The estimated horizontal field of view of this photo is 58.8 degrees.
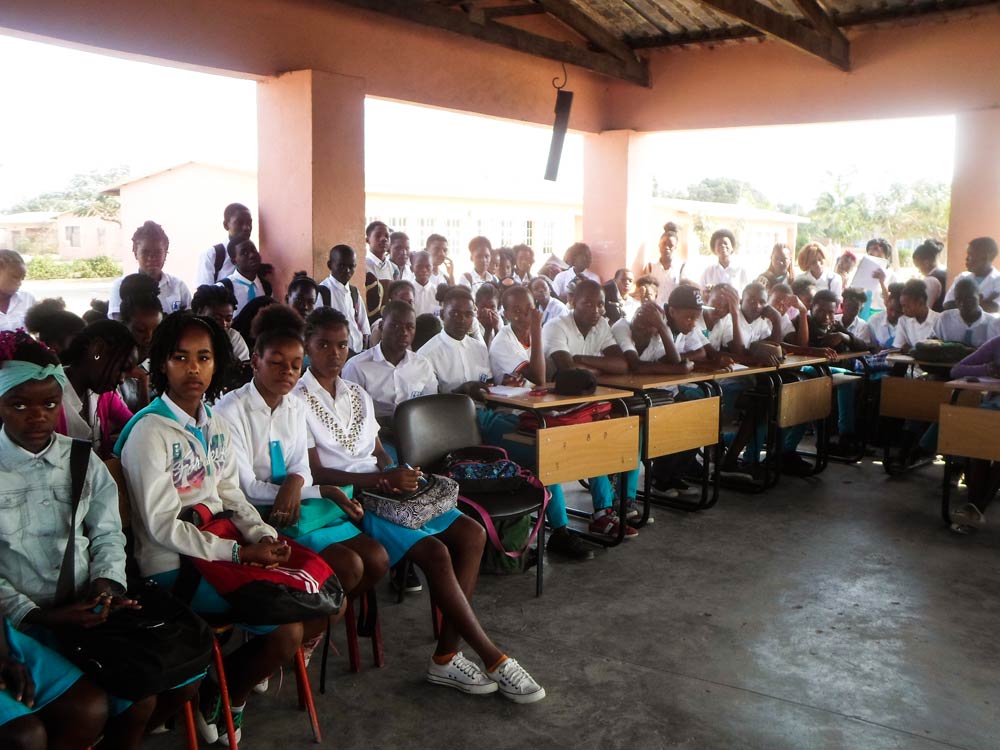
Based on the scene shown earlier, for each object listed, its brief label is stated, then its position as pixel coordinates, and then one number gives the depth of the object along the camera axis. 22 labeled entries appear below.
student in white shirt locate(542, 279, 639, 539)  5.09
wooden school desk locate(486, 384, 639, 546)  4.13
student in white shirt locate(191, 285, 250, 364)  4.47
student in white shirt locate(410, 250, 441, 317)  7.04
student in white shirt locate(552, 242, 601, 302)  8.26
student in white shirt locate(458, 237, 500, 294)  8.12
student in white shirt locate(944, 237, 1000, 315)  6.92
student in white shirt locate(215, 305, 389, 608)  2.86
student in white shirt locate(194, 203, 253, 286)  5.91
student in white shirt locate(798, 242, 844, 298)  8.01
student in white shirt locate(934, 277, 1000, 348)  6.37
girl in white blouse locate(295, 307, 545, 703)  2.98
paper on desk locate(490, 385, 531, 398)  4.45
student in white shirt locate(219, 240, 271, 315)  5.83
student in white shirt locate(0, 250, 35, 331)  4.96
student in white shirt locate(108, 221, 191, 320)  5.09
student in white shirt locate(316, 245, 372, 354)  6.06
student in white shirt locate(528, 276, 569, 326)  6.79
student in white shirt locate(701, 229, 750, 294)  8.27
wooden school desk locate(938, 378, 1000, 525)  4.71
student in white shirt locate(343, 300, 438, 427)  4.30
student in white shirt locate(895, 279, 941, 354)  6.69
